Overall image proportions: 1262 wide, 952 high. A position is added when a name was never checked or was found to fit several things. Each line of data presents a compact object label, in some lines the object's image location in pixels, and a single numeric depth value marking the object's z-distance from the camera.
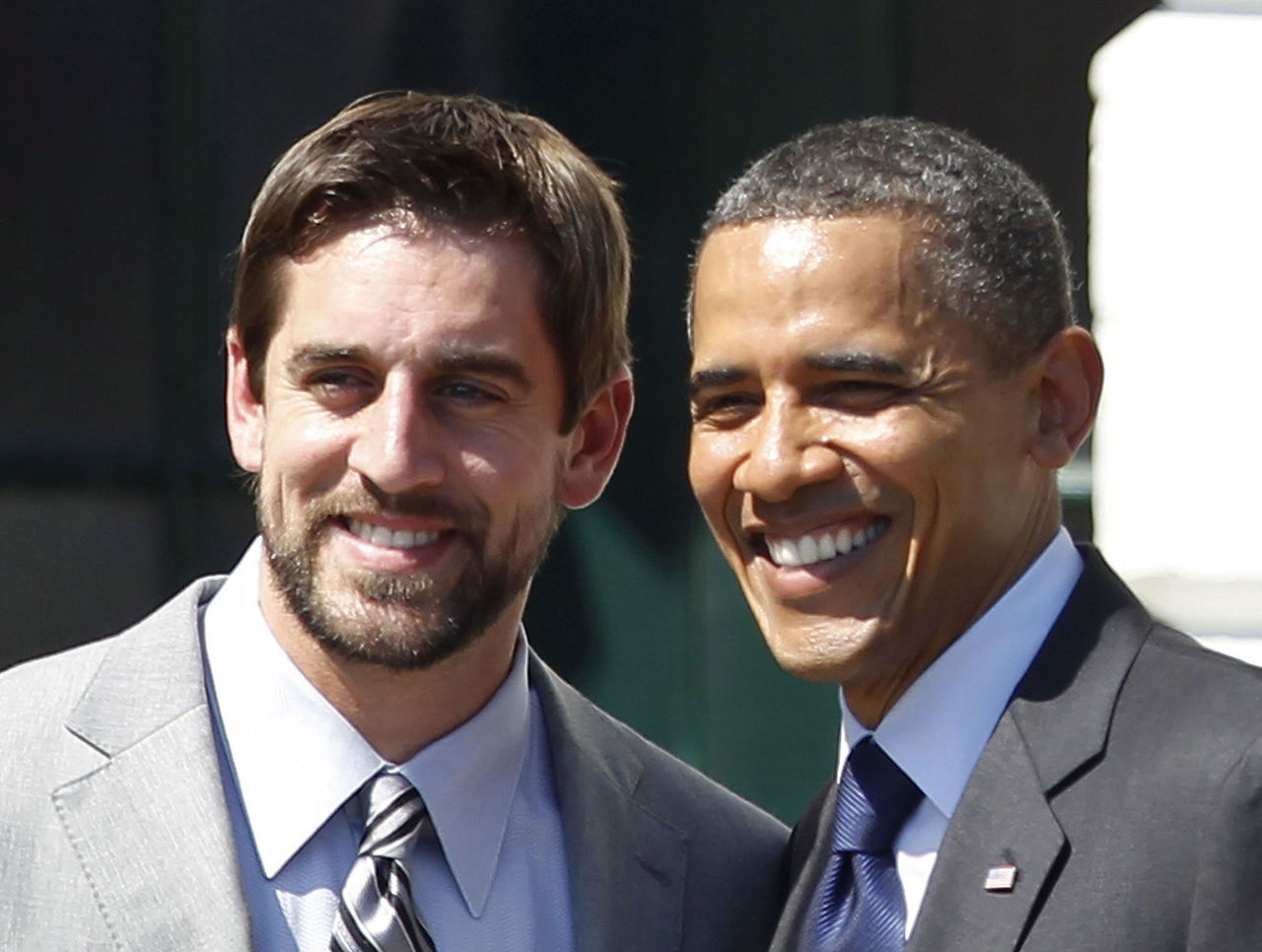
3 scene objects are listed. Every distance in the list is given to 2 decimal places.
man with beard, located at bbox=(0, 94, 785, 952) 6.01
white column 11.26
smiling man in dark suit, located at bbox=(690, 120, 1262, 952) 5.72
